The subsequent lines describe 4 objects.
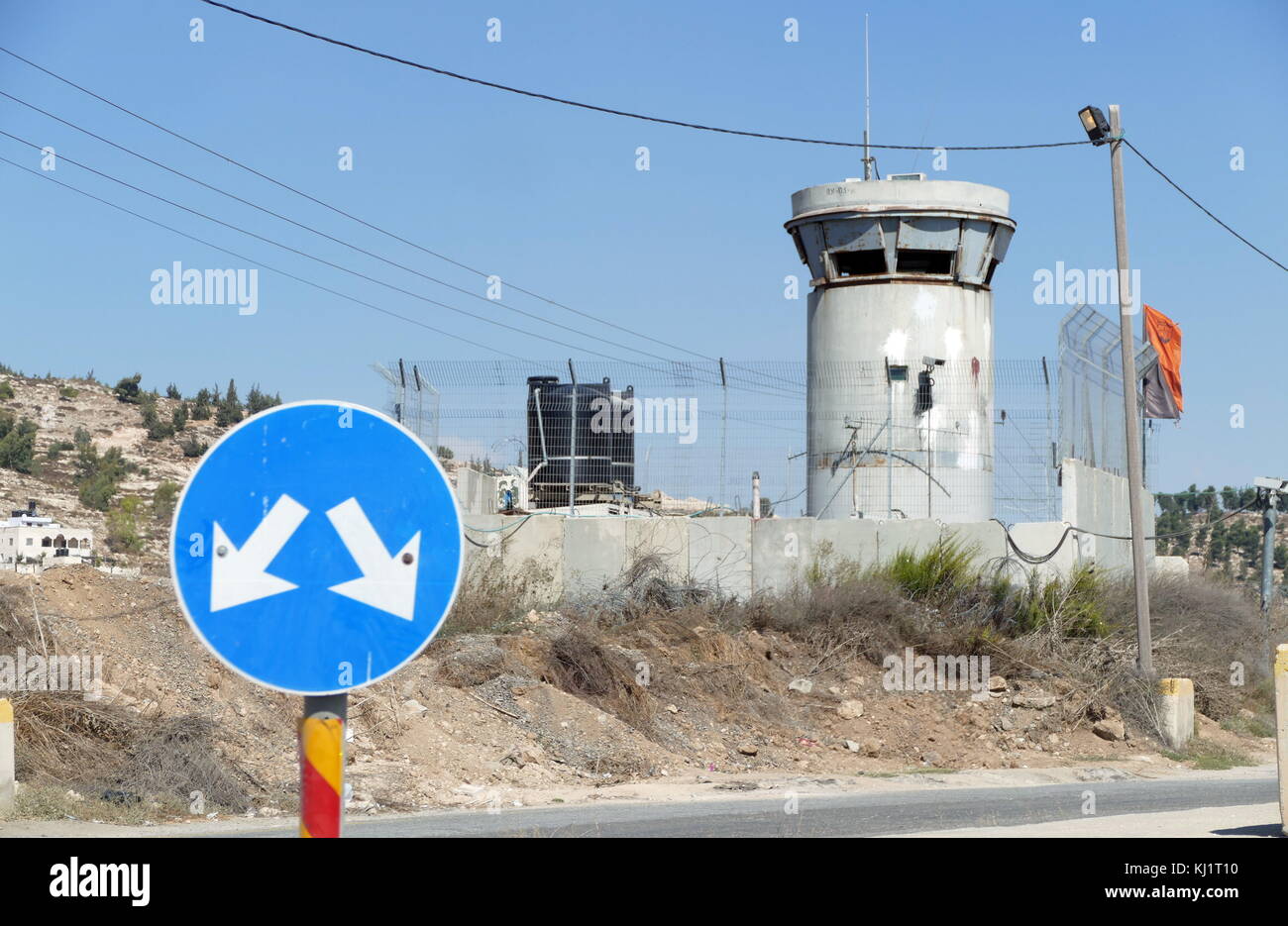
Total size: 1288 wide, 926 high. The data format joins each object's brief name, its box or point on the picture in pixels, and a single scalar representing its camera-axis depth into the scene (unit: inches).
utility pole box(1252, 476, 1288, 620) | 896.3
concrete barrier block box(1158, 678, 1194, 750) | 666.8
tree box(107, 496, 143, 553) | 1761.1
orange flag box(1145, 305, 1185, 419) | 1014.4
